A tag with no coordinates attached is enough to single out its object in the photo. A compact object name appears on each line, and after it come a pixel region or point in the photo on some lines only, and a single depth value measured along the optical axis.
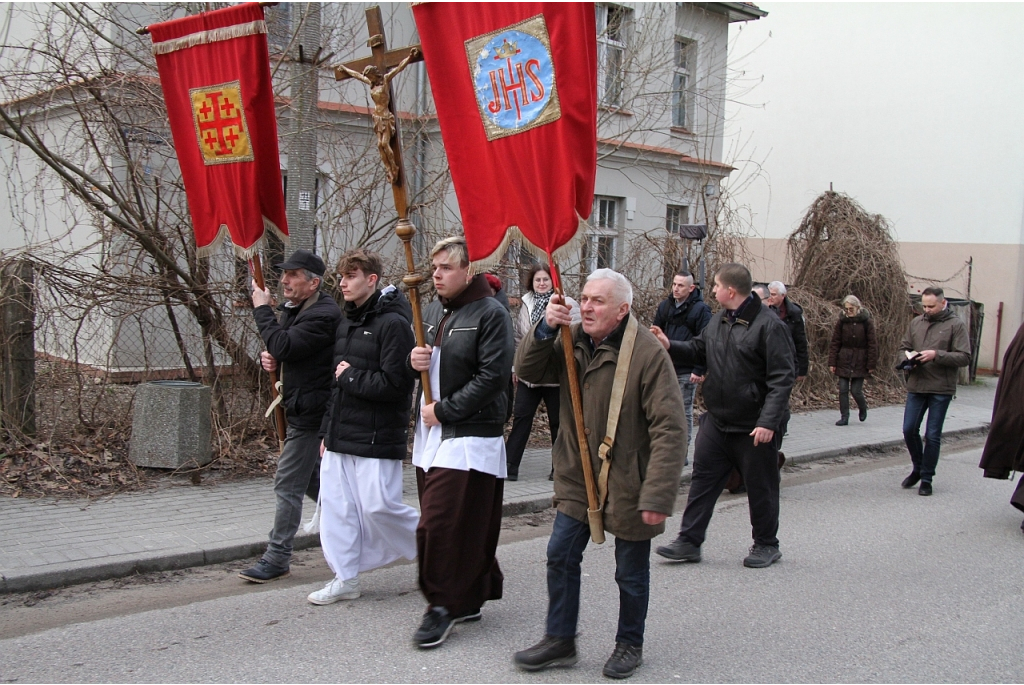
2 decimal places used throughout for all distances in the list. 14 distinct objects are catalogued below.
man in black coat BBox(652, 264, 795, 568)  5.76
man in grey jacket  8.21
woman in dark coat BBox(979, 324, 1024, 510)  7.19
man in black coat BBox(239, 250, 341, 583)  5.08
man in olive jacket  3.84
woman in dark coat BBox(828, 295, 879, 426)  12.59
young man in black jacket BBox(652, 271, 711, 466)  8.34
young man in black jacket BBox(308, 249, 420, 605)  4.77
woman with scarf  7.89
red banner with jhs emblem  4.03
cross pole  4.44
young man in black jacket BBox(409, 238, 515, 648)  4.29
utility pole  8.21
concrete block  7.50
